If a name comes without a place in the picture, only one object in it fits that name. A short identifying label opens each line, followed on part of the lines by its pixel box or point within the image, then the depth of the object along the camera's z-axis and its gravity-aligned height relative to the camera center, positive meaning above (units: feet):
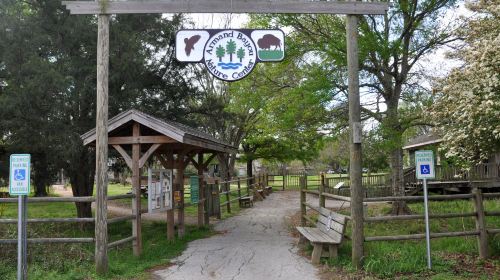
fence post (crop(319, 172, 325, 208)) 36.01 -2.50
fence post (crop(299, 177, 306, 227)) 43.60 -3.34
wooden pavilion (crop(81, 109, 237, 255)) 31.60 +2.31
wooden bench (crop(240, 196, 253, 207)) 69.73 -5.09
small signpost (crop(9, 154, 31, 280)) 23.57 -0.48
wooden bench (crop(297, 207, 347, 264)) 27.53 -4.42
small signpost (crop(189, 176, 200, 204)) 43.65 -1.97
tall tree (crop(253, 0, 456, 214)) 42.63 +11.05
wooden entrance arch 26.37 +7.34
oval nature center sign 25.28 +6.73
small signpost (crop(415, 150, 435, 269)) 26.73 -0.08
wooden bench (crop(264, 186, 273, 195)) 95.53 -4.69
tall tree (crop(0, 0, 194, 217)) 41.04 +9.03
